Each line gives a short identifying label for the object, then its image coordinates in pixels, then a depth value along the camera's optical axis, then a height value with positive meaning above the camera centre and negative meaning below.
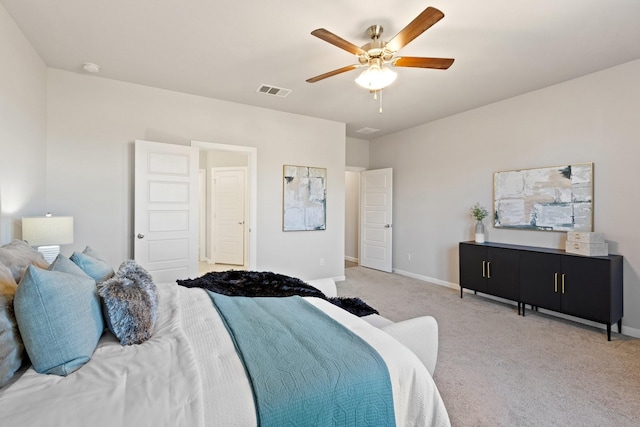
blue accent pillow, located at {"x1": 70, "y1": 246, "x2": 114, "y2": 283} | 1.60 -0.32
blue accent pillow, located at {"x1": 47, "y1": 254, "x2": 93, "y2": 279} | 1.38 -0.27
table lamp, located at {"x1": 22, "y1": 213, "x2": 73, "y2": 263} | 2.36 -0.19
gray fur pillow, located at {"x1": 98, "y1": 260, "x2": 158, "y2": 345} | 1.32 -0.45
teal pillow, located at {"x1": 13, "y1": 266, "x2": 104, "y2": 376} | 1.08 -0.42
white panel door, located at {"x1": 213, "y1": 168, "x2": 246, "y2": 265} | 6.41 -0.10
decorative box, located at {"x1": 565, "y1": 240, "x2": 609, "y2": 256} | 3.12 -0.39
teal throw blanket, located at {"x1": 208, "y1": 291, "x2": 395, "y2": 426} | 1.03 -0.62
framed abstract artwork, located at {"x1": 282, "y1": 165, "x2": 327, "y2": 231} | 4.76 +0.20
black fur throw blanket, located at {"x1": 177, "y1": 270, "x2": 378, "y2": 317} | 2.27 -0.61
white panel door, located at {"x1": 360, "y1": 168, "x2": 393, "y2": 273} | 5.89 -0.16
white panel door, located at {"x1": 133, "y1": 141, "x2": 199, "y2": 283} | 3.54 +0.00
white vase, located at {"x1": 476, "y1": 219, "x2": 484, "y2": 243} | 4.24 -0.31
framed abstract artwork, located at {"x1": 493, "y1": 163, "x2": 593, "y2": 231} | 3.41 +0.17
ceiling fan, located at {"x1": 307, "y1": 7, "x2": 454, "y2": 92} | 2.12 +1.23
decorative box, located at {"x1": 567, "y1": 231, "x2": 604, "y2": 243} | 3.13 -0.27
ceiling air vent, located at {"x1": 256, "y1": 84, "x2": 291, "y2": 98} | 3.74 +1.54
